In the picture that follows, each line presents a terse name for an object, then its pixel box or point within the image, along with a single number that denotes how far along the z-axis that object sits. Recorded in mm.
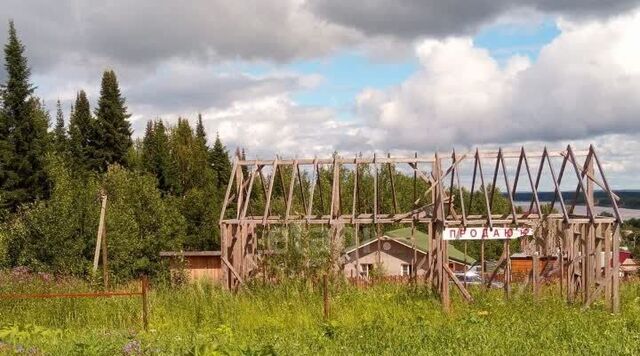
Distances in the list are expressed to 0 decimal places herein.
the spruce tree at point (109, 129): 61875
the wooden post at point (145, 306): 15375
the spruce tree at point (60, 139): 63781
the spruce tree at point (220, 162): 75188
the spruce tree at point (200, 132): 80438
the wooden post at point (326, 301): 15836
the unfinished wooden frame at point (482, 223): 19094
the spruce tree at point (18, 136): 45938
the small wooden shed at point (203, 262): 43525
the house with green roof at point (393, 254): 45562
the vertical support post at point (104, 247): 31755
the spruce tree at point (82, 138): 61812
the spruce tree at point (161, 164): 64438
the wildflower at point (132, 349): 10516
